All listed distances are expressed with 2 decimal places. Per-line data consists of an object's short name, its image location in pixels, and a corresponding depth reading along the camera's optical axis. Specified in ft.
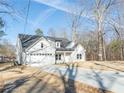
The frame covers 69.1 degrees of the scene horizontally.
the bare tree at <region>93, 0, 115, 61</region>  51.22
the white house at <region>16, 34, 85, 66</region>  48.72
